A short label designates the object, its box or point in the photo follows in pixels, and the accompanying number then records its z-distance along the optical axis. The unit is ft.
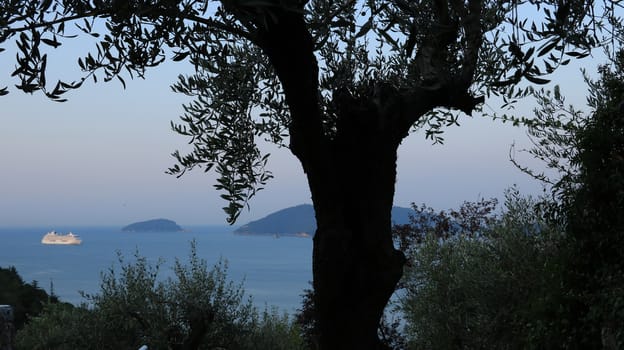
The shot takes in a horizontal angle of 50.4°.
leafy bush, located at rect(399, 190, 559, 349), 45.11
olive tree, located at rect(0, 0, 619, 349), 16.05
